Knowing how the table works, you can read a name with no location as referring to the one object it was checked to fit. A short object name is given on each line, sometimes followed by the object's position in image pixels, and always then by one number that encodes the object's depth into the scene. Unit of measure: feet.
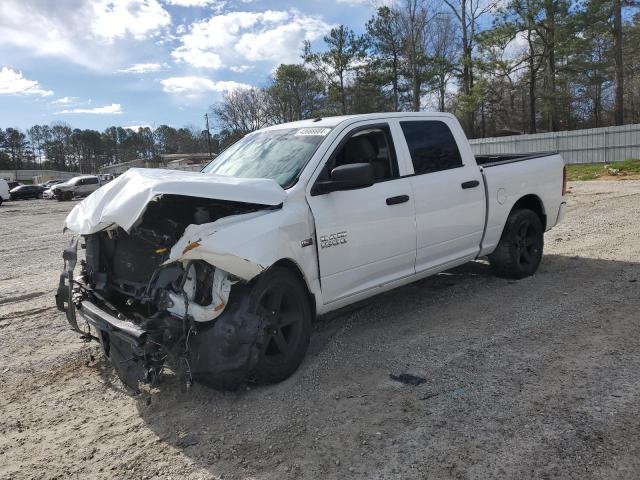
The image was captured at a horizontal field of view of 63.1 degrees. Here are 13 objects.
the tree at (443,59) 143.13
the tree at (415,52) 133.18
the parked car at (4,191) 110.34
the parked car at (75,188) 122.21
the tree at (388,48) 147.58
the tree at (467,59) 126.52
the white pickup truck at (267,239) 11.25
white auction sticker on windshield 14.79
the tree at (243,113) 237.25
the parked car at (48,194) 128.82
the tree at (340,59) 161.17
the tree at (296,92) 184.85
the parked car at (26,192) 141.79
